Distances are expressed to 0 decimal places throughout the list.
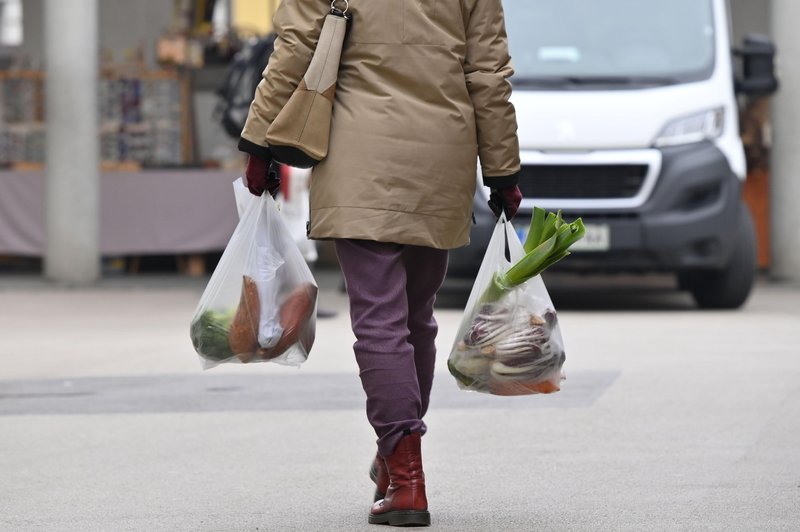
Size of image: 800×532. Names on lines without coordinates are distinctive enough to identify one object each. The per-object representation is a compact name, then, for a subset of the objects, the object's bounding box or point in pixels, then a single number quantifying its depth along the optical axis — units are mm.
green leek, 9195
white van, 21141
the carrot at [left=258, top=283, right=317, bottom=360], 9211
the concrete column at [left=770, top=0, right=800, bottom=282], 26750
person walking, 8742
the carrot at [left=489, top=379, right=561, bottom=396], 9178
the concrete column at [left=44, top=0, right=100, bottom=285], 26797
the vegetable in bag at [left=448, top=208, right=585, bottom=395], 9180
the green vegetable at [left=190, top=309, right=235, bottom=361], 9234
